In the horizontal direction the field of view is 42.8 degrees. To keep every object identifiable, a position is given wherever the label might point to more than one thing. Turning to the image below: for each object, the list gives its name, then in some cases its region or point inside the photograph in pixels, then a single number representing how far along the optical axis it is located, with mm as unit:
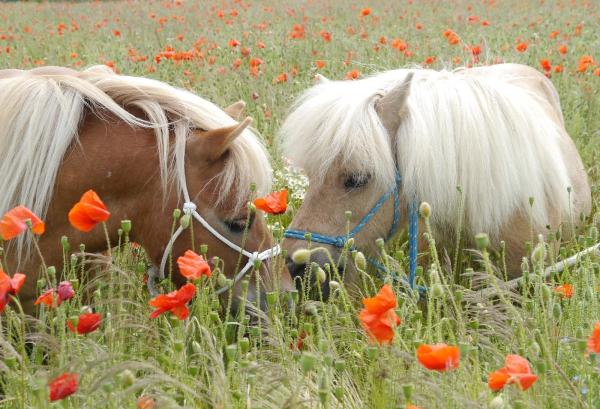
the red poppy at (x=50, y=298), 2180
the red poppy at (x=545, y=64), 6021
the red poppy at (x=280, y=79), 6070
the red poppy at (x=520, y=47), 6738
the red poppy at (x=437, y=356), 1620
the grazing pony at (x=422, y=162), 3379
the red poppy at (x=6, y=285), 1925
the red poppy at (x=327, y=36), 7820
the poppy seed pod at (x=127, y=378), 1699
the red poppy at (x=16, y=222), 2234
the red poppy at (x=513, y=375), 1623
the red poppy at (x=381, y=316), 1847
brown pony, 2969
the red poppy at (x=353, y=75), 5343
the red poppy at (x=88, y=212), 2320
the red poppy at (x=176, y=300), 2061
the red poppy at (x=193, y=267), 2183
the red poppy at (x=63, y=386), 1694
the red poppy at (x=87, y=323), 2035
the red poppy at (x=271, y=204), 2703
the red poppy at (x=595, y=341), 1777
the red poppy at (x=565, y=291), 2561
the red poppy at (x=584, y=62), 5908
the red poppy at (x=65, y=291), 2141
